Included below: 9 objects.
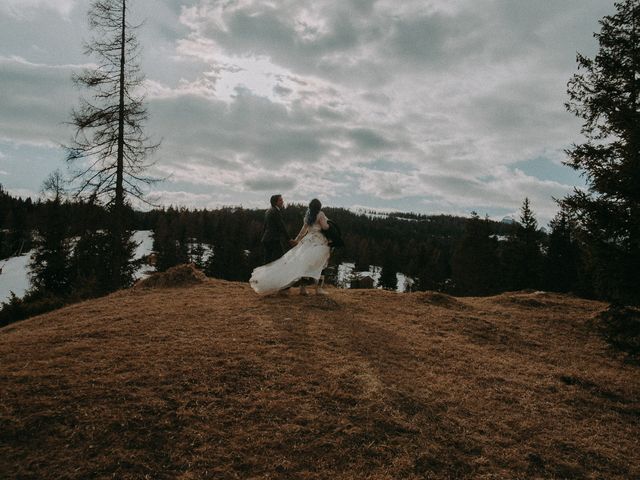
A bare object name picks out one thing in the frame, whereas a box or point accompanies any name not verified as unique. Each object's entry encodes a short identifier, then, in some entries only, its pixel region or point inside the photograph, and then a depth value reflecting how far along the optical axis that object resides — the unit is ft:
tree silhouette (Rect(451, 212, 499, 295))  126.62
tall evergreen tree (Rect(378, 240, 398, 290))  222.69
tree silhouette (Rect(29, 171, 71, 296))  90.02
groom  36.24
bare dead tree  54.90
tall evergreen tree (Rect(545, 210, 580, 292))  121.60
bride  35.12
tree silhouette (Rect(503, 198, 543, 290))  122.93
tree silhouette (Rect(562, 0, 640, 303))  27.43
